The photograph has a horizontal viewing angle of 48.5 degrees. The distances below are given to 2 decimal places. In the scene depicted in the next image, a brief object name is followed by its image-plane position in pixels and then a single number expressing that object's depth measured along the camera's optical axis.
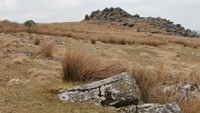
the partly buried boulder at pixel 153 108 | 3.64
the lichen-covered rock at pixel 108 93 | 3.95
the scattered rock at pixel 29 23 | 22.68
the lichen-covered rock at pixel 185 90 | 4.45
